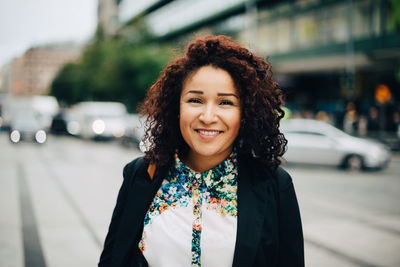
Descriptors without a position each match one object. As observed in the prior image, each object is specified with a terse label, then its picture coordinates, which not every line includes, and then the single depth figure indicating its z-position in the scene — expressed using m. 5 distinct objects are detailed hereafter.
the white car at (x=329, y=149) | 14.02
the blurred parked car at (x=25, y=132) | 25.25
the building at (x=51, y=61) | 79.69
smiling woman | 1.79
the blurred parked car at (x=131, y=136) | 21.58
